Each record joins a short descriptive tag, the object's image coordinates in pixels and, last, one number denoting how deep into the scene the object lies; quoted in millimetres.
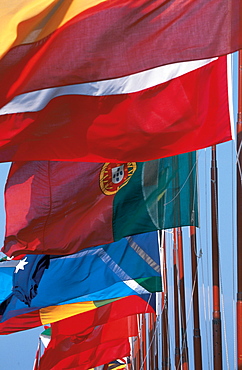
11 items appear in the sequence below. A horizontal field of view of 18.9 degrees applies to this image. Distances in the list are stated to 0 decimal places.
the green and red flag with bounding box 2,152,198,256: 11125
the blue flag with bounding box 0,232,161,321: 15500
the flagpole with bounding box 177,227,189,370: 18297
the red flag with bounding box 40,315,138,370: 22094
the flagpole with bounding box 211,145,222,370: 13078
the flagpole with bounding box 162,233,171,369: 21109
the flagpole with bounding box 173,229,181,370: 21094
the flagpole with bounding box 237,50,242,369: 8884
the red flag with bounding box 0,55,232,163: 7688
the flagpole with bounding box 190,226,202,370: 16391
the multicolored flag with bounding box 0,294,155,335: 18312
